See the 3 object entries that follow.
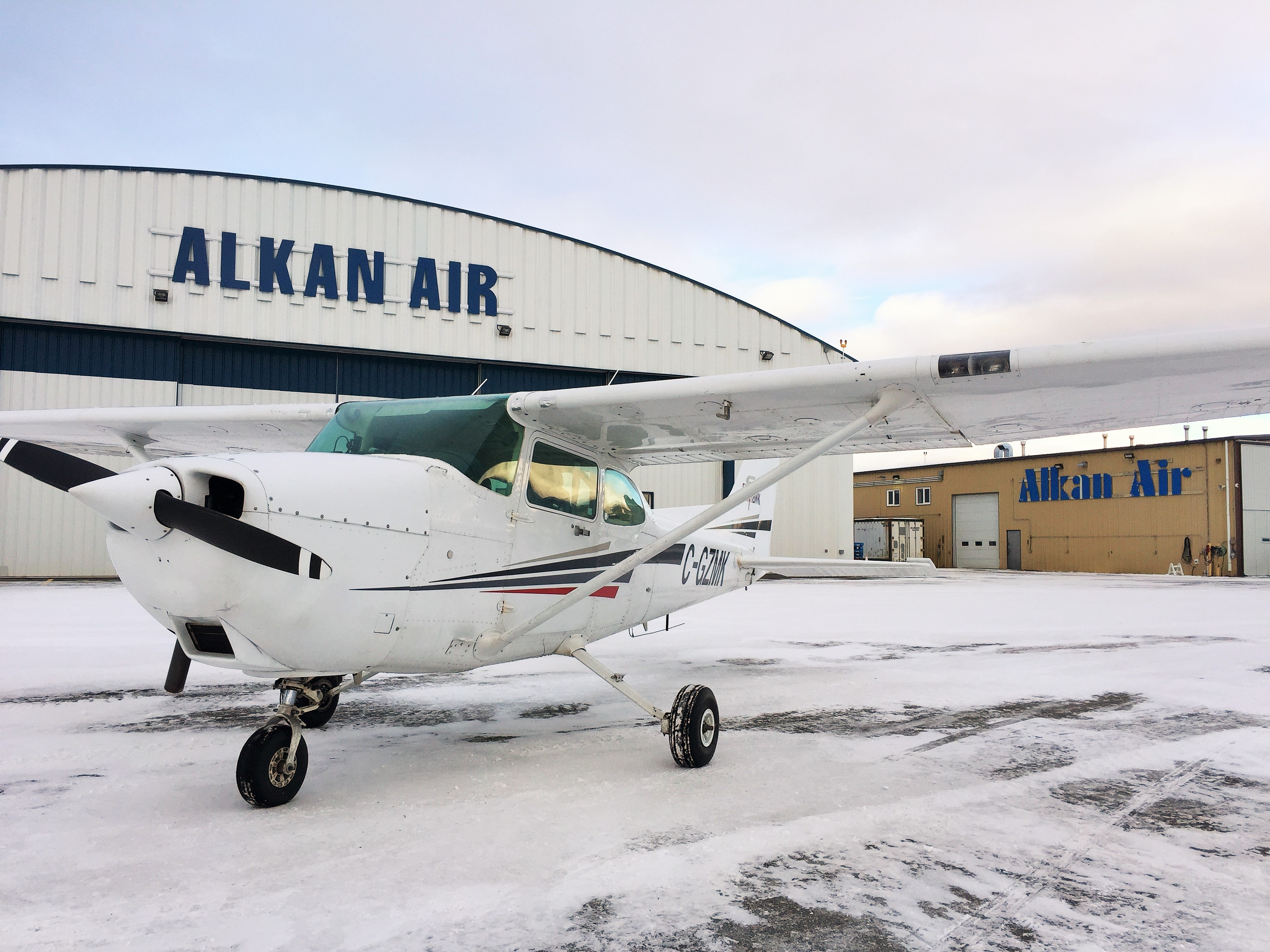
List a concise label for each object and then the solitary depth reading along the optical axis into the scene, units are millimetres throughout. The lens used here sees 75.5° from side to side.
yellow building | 33750
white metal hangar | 18641
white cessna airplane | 3289
